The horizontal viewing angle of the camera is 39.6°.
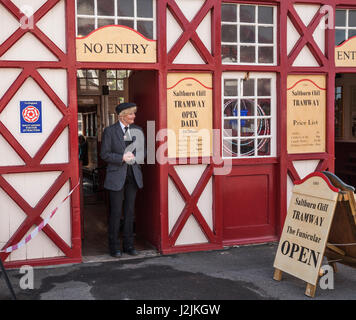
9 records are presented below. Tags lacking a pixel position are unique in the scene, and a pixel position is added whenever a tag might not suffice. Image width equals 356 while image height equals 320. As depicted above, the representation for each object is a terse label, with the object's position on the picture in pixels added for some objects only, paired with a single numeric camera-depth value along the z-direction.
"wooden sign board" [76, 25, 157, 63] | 6.15
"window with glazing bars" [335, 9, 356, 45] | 7.33
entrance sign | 7.30
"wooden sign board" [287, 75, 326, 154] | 7.16
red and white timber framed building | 5.96
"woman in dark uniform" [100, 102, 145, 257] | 6.43
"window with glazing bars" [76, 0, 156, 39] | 6.20
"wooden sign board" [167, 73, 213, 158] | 6.60
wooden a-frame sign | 5.01
